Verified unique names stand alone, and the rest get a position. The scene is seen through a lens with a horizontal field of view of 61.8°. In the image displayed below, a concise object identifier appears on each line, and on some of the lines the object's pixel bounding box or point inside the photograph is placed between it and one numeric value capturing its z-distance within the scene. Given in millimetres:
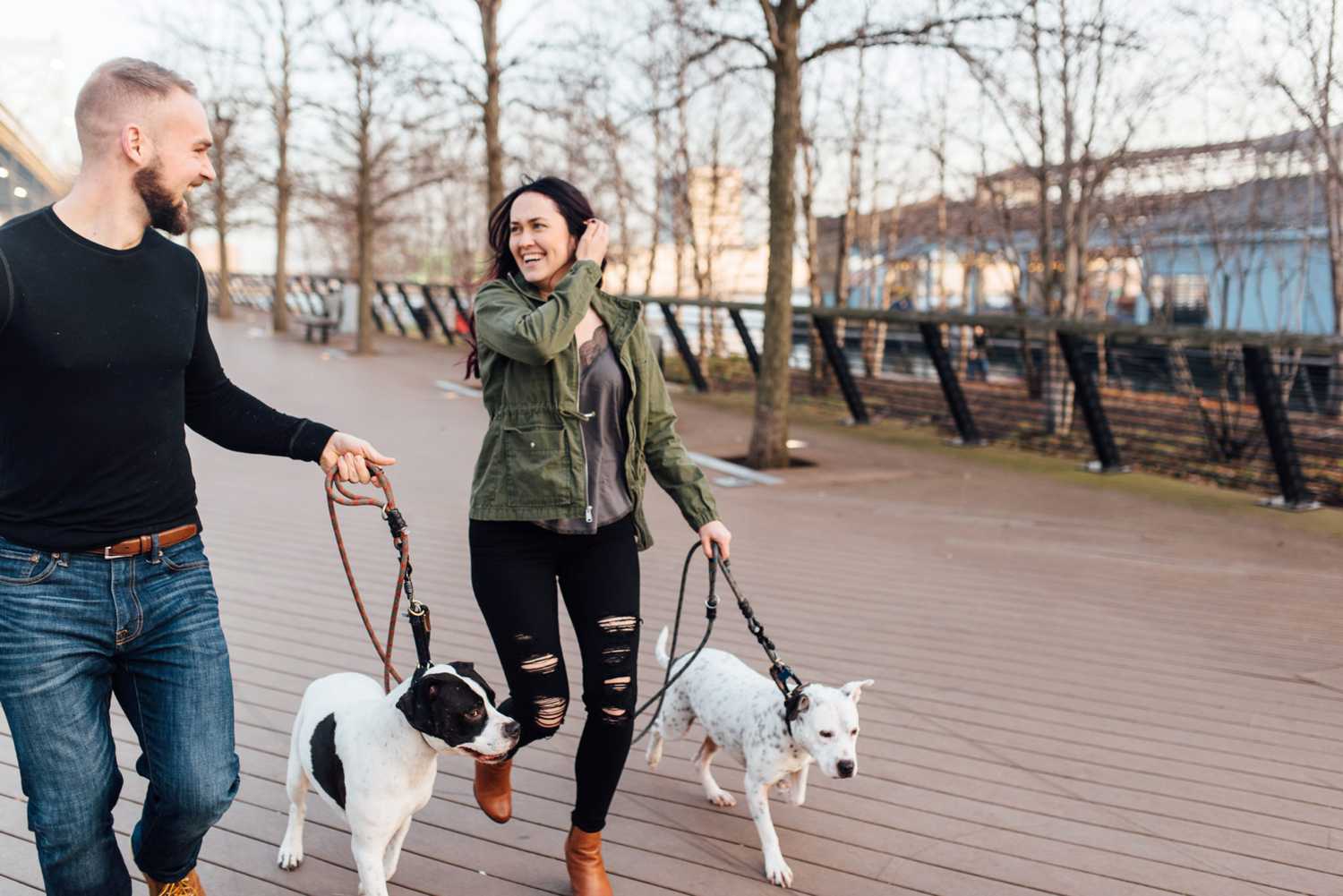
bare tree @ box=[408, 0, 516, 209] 16062
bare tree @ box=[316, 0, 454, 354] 20141
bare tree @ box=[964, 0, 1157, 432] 12242
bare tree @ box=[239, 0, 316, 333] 25297
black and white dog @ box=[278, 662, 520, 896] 2576
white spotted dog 3143
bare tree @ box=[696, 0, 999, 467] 9695
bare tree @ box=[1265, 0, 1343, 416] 10906
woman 2904
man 2166
